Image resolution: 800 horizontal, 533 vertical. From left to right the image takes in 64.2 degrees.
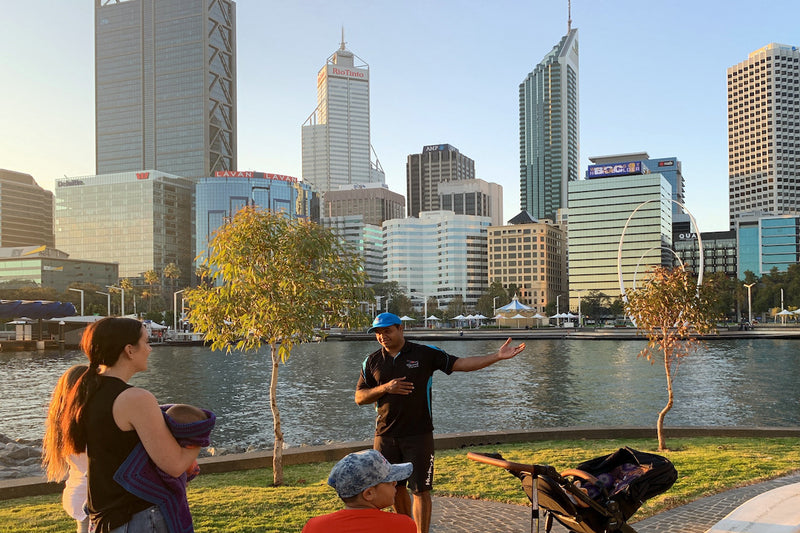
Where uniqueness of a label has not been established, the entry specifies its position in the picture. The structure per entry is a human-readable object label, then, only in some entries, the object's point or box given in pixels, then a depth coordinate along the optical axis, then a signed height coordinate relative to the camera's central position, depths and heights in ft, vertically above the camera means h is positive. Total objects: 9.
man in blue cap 19.75 -3.72
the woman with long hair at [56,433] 11.32 -2.64
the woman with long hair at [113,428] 10.32 -2.38
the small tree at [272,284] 33.76 -0.16
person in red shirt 10.44 -3.71
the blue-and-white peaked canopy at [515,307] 348.63 -15.46
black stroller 14.42 -4.94
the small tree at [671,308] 45.52 -2.24
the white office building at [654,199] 645.92 +79.90
